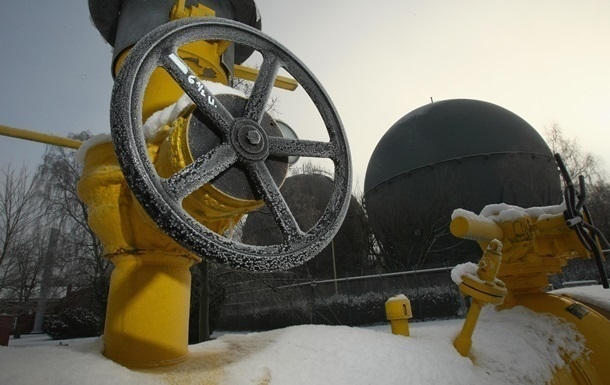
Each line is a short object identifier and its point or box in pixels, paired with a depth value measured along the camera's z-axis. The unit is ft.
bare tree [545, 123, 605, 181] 71.20
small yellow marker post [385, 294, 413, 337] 6.03
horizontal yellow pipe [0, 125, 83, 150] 5.37
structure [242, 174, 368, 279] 40.09
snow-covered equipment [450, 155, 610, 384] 5.56
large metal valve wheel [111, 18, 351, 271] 2.90
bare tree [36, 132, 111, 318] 41.75
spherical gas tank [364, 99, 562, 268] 36.83
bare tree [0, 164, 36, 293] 31.91
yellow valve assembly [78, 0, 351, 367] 2.98
